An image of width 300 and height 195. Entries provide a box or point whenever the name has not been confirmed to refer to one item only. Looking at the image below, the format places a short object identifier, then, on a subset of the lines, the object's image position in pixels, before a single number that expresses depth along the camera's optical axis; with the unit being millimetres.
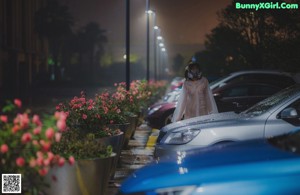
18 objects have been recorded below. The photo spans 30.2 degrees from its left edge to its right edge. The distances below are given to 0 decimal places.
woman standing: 10508
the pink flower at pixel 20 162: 4293
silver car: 7438
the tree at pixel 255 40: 17156
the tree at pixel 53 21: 79688
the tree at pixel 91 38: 98312
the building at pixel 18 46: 71500
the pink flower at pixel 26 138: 4391
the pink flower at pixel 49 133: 4441
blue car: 3883
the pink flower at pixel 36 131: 4508
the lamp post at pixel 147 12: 27020
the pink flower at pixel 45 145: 4465
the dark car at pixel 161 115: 15414
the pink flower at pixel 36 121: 4676
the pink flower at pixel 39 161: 4402
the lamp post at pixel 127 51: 16309
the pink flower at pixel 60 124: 4625
